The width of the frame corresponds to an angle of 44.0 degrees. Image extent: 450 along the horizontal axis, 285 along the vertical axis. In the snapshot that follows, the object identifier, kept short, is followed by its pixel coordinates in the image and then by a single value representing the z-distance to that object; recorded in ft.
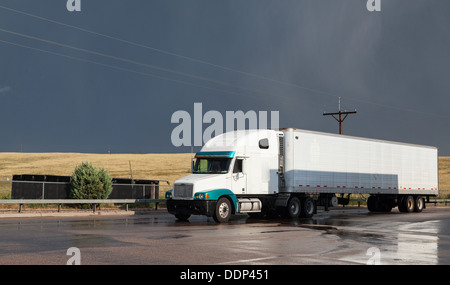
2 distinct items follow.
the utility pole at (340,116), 167.24
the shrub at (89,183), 100.58
